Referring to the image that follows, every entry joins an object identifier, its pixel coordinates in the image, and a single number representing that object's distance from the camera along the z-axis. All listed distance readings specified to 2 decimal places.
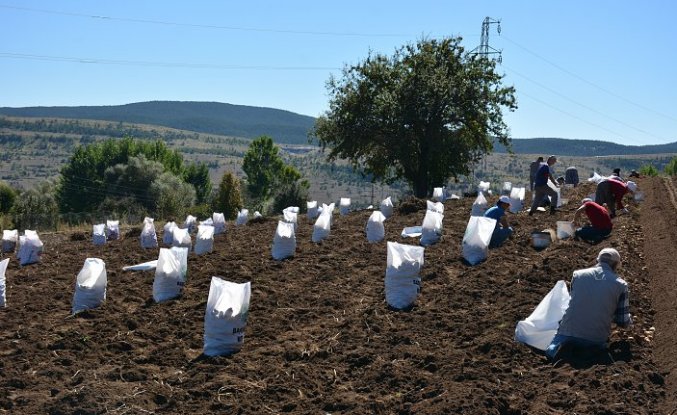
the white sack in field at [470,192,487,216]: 16.94
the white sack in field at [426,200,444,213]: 16.58
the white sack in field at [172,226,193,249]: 14.91
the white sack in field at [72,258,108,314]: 10.48
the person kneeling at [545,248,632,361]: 7.18
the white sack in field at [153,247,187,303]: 10.94
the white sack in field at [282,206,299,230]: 17.05
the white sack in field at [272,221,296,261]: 13.93
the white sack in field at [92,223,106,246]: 18.19
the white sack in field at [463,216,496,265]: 11.93
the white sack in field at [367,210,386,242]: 15.15
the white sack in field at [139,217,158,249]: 16.44
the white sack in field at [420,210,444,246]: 14.02
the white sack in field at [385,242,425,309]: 9.82
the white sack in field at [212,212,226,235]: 18.56
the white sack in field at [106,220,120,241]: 19.17
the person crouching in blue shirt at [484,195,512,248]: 12.78
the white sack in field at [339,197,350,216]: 21.57
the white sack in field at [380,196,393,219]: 19.34
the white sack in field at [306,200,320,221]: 21.11
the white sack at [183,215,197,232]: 19.74
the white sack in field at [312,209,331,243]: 15.79
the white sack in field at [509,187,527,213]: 17.70
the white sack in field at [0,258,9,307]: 10.80
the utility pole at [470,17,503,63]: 44.91
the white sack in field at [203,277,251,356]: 8.45
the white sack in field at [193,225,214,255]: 14.92
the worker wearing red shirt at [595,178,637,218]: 15.03
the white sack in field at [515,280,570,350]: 7.68
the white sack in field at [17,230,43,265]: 15.32
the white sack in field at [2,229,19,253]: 18.03
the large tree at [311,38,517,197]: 31.34
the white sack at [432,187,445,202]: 22.11
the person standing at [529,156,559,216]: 15.76
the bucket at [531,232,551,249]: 12.71
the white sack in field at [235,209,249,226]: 21.38
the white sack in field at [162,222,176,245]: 16.52
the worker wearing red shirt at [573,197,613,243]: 12.61
